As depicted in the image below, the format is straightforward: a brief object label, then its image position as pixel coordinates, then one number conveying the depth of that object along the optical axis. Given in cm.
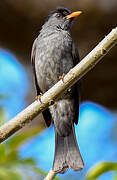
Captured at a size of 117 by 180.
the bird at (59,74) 752
